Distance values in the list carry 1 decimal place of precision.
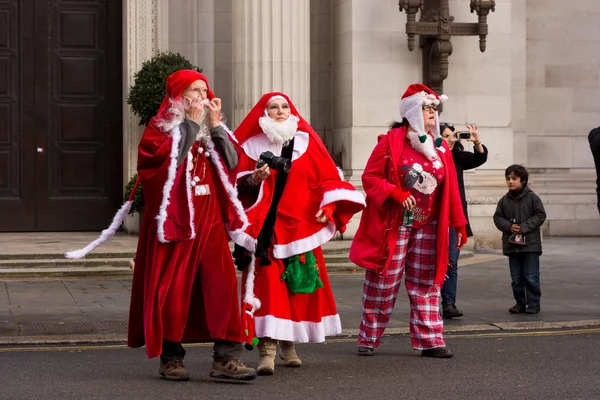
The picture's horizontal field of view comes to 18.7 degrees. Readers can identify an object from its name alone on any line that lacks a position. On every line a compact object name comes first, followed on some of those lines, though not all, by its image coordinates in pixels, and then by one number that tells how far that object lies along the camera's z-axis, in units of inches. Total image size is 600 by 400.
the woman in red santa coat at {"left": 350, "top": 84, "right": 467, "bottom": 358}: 521.1
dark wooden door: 1041.4
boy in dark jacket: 661.0
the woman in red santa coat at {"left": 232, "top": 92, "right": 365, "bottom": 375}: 479.8
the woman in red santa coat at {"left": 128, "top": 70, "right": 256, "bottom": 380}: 449.1
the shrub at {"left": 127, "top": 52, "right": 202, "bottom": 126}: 975.7
